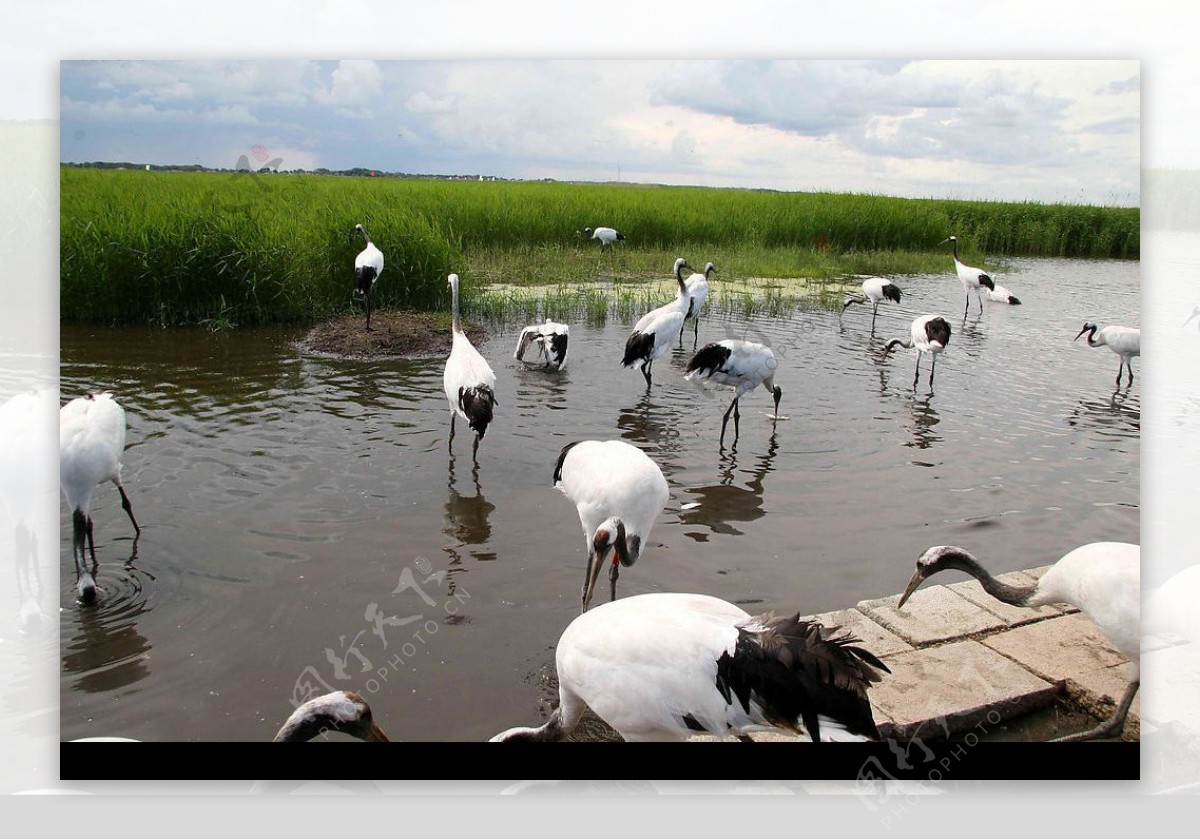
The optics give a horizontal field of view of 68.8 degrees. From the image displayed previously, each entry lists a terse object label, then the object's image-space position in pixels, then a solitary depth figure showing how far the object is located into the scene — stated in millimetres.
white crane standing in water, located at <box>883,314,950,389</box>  5645
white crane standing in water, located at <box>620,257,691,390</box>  5406
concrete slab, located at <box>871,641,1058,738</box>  2262
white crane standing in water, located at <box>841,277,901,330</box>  6539
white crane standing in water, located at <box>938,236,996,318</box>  5399
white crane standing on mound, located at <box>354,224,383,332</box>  5785
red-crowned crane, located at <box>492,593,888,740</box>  1971
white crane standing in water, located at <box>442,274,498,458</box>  3984
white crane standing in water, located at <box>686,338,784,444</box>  4848
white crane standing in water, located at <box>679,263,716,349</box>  6367
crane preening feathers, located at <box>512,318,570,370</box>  5539
